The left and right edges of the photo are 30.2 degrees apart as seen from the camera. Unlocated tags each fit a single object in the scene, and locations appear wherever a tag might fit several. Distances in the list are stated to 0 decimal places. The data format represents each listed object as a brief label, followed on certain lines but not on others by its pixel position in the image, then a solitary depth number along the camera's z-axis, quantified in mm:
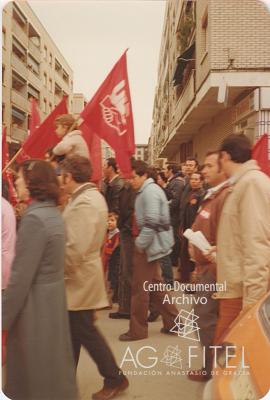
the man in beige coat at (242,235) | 2695
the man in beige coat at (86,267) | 3066
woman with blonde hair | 3933
